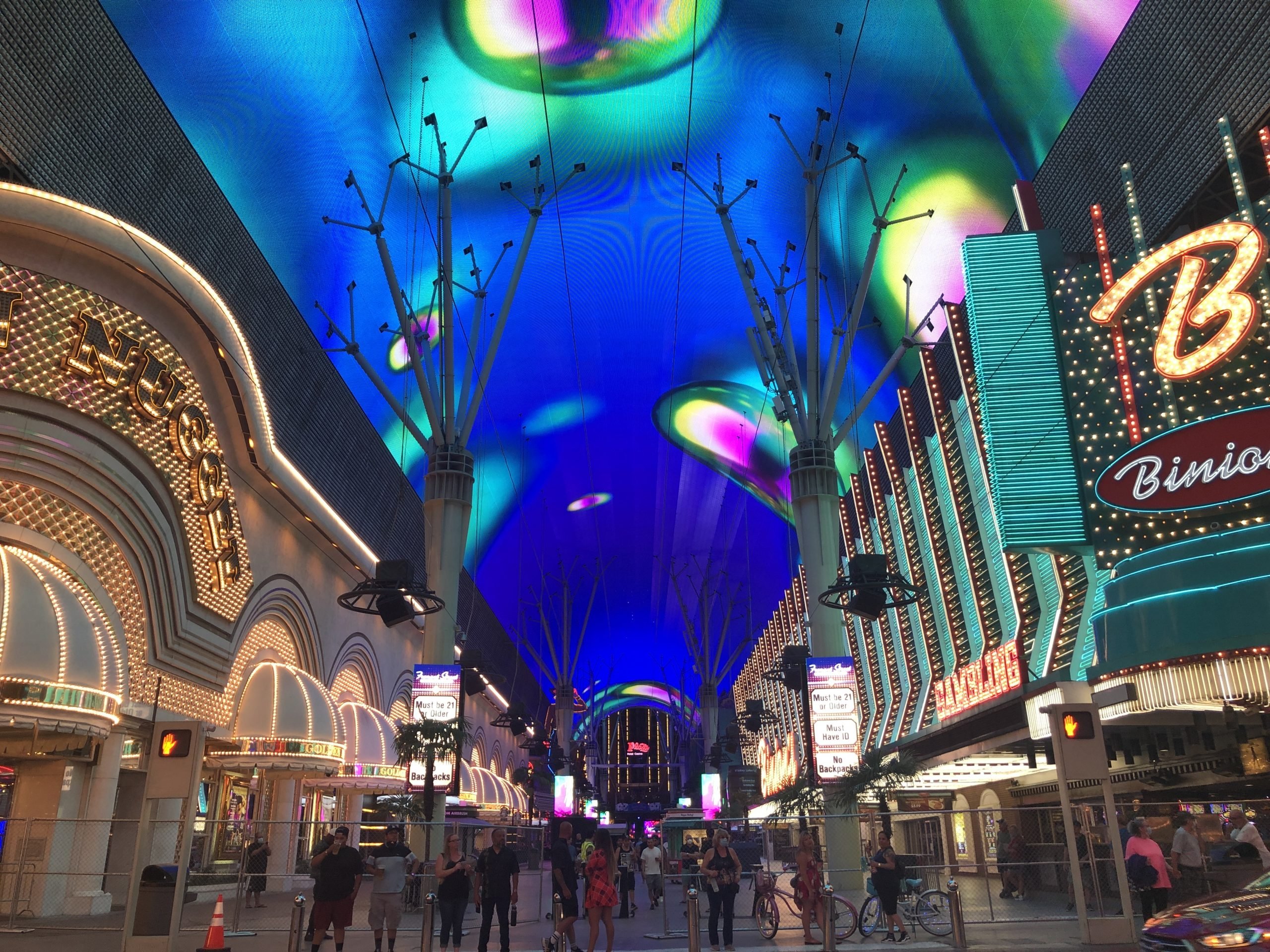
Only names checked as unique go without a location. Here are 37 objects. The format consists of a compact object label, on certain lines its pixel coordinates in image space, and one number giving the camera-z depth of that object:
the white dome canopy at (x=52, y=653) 12.69
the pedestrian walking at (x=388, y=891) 11.69
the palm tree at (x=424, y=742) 20.34
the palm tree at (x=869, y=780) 17.80
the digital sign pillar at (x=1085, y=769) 10.69
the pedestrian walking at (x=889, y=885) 12.02
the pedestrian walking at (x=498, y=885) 10.98
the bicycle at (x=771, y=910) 12.91
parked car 5.86
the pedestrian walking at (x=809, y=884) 12.40
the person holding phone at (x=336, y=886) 10.70
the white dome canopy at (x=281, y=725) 20.14
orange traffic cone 9.56
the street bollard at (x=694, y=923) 10.62
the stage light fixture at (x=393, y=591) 17.00
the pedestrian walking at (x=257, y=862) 17.82
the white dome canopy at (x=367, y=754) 25.88
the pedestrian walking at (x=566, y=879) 10.75
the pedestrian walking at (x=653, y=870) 22.03
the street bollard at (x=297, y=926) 10.36
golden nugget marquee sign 13.90
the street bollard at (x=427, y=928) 10.76
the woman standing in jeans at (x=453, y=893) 11.23
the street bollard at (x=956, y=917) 10.80
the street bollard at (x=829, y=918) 11.11
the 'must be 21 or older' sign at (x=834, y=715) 18.20
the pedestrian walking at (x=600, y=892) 11.10
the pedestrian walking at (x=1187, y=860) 12.22
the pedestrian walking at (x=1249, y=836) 11.78
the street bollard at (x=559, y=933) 10.36
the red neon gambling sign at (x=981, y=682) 19.34
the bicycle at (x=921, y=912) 12.45
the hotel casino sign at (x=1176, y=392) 14.73
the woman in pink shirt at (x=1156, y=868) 11.25
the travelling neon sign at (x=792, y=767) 47.78
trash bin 10.65
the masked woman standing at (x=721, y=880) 12.09
